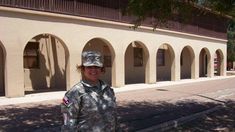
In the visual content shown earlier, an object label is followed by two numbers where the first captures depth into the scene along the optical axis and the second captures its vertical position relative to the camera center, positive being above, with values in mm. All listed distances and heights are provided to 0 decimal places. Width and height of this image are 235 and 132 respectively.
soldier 2036 -392
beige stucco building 8656 +721
